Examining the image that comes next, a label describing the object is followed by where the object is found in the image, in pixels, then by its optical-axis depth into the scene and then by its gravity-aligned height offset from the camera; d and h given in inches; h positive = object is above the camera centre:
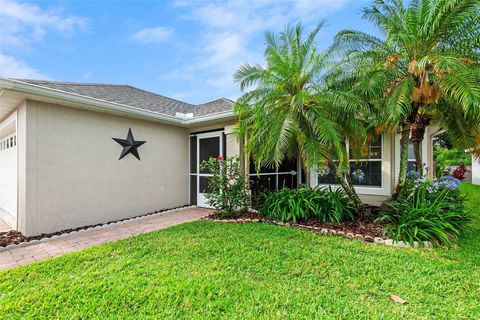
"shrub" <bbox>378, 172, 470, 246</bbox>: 185.2 -49.1
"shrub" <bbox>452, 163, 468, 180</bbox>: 637.3 -34.0
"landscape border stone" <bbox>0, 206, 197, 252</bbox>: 194.1 -73.5
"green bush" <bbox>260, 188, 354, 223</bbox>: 244.1 -51.4
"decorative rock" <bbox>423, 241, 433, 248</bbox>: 180.1 -68.8
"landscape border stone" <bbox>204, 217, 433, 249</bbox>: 180.7 -68.9
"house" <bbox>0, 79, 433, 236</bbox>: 219.5 +5.4
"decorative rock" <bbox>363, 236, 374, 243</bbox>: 193.9 -68.7
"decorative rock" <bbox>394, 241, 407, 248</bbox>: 181.8 -69.1
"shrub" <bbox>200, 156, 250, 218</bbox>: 285.1 -35.0
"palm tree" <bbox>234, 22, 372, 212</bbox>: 201.6 +51.8
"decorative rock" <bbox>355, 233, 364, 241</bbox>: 198.1 -68.4
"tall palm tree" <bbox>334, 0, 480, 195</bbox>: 181.2 +98.0
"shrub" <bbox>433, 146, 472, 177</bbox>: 765.3 +8.8
